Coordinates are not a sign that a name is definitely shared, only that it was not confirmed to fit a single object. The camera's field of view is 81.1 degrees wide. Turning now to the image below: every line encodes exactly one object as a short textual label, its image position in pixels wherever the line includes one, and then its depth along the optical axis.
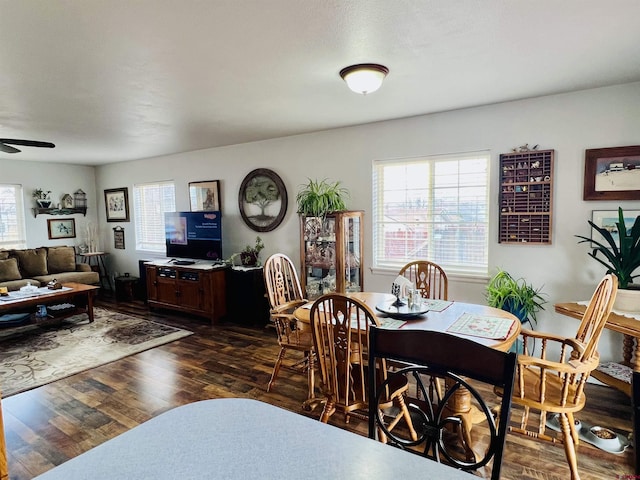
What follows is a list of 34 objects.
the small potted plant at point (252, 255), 5.11
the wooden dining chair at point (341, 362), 2.01
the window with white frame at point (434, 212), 3.66
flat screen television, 5.36
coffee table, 4.34
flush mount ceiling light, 2.45
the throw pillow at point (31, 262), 5.88
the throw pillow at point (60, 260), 6.22
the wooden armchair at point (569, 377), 1.91
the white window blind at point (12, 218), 6.11
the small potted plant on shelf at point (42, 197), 6.42
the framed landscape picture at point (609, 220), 2.96
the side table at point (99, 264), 7.08
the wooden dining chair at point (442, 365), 1.06
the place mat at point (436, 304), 2.67
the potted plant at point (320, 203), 3.92
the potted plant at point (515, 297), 3.17
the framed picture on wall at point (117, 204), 6.88
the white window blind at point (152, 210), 6.33
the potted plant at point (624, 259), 2.68
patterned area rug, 3.49
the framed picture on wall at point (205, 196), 5.55
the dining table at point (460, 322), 2.12
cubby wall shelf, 3.25
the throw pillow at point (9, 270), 5.51
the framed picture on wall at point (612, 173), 2.92
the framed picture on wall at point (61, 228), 6.70
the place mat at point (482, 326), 2.12
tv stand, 5.00
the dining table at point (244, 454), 0.79
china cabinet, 3.88
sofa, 5.57
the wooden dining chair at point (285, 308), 2.86
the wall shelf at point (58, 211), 6.44
